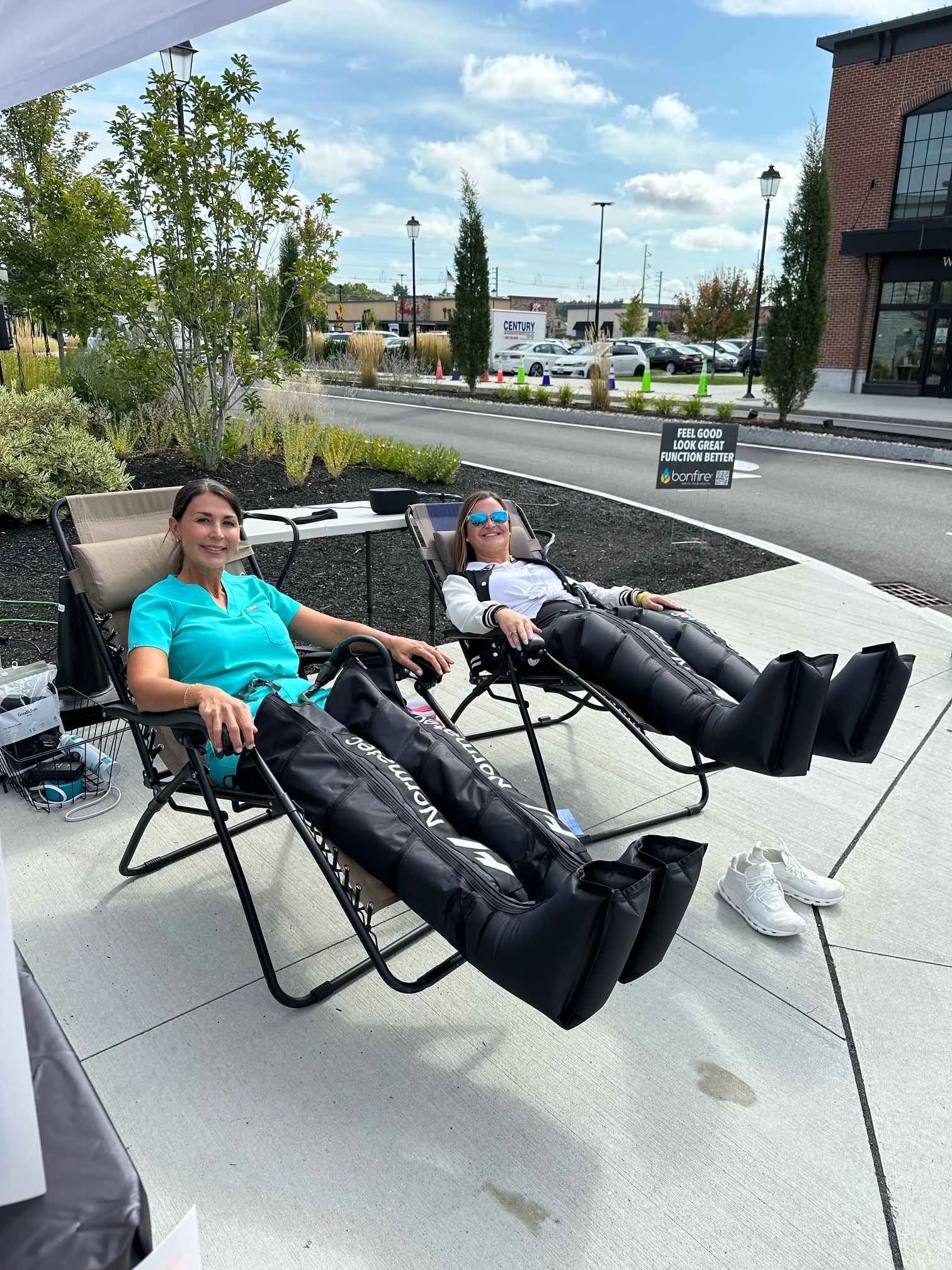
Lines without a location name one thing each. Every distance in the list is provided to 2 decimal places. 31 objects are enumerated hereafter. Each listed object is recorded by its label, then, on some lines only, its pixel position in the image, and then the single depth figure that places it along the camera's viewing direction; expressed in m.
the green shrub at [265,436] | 9.50
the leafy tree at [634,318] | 45.86
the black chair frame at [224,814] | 1.99
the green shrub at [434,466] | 8.62
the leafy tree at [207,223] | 7.39
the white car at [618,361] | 27.05
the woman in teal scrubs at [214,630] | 2.55
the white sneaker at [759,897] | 2.52
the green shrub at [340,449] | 8.61
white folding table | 4.10
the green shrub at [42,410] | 6.93
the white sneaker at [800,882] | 2.64
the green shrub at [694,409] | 16.08
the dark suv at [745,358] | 29.09
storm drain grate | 5.98
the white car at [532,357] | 28.00
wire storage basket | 3.15
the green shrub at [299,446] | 8.20
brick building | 21.16
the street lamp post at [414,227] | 27.59
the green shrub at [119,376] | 8.20
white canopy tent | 1.43
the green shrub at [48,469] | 6.27
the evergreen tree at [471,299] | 20.58
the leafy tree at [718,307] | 37.66
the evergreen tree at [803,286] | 14.59
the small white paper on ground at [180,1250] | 0.99
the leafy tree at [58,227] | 7.58
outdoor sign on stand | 6.39
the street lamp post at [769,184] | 18.61
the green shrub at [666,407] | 17.09
